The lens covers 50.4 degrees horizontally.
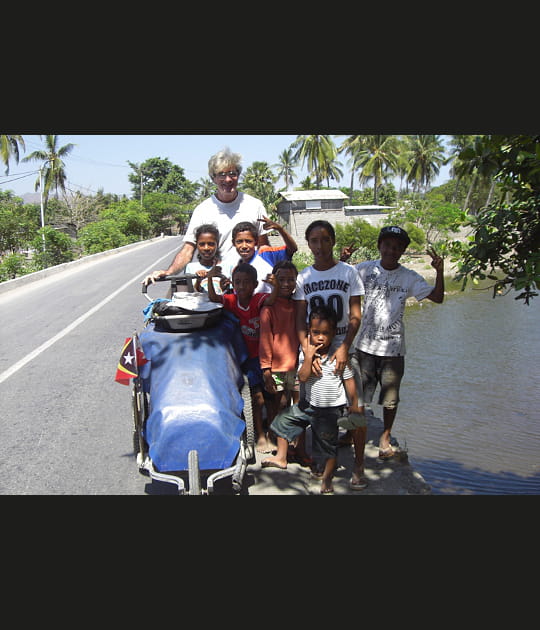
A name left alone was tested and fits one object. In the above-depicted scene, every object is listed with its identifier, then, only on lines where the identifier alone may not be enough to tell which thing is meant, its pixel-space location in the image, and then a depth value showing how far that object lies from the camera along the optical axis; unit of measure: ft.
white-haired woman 15.57
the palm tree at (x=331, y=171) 159.22
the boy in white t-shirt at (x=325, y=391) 12.87
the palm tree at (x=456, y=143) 143.30
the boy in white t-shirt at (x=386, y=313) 14.35
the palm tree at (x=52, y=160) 165.99
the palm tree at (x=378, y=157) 157.79
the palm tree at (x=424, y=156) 175.67
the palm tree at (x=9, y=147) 98.17
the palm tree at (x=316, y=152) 155.43
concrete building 120.57
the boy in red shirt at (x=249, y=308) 14.47
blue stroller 11.60
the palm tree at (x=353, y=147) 165.07
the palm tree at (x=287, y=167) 225.76
